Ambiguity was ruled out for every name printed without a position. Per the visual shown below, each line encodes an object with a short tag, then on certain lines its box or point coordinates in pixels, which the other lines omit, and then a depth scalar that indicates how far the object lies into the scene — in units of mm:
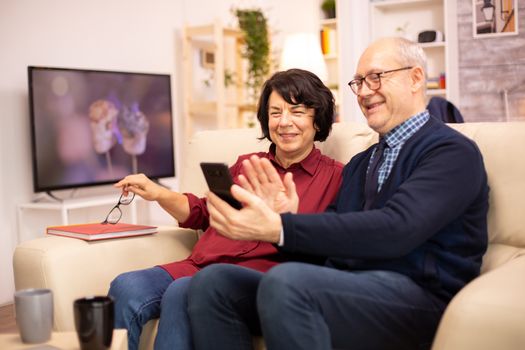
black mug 1241
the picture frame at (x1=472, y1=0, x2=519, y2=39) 4047
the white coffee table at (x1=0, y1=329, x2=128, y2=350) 1323
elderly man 1414
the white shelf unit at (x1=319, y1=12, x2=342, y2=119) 5938
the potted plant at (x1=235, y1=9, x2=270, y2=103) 4793
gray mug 1303
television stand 3553
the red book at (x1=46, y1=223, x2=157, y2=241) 2010
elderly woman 1810
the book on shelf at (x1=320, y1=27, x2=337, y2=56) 5938
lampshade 4004
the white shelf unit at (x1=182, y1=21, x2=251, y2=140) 4695
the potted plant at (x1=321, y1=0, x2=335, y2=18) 5941
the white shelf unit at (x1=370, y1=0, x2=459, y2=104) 5121
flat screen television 3590
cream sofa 1245
